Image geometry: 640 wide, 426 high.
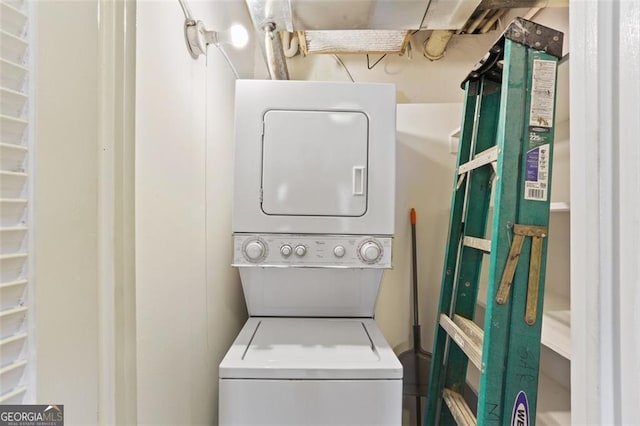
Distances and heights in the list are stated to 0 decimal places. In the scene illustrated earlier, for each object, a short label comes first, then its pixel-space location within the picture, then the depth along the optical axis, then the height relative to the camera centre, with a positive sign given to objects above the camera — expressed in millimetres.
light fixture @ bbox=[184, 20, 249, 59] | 1192 +699
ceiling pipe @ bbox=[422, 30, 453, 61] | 2098 +1162
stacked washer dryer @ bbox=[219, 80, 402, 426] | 1532 +164
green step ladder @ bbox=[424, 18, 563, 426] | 1058 -48
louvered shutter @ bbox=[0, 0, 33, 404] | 608 +17
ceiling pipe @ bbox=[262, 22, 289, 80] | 1589 +905
